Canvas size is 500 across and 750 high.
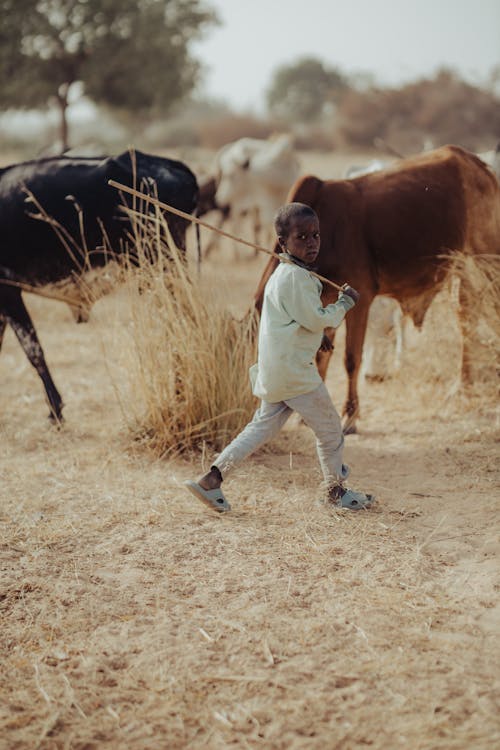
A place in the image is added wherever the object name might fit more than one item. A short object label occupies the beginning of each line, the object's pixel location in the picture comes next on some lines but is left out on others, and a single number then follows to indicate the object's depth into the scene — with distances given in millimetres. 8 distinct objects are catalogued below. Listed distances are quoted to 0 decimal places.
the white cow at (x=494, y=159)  7520
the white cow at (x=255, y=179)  13367
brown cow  5039
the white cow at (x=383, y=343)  6629
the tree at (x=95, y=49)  19875
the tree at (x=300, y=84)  50678
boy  3631
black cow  5445
